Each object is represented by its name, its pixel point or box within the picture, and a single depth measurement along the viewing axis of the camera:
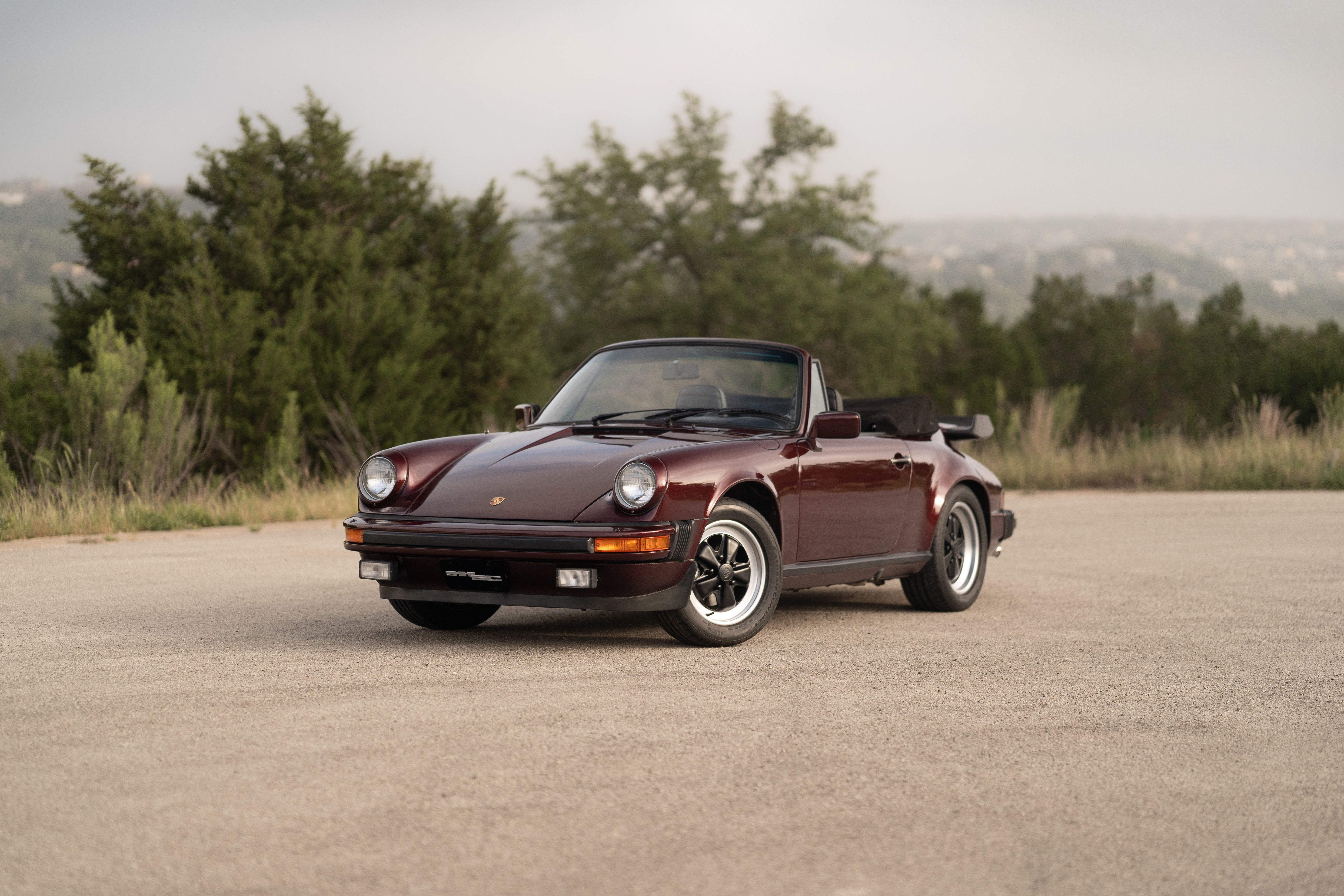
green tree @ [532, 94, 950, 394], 38.97
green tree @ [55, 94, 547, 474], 17.70
